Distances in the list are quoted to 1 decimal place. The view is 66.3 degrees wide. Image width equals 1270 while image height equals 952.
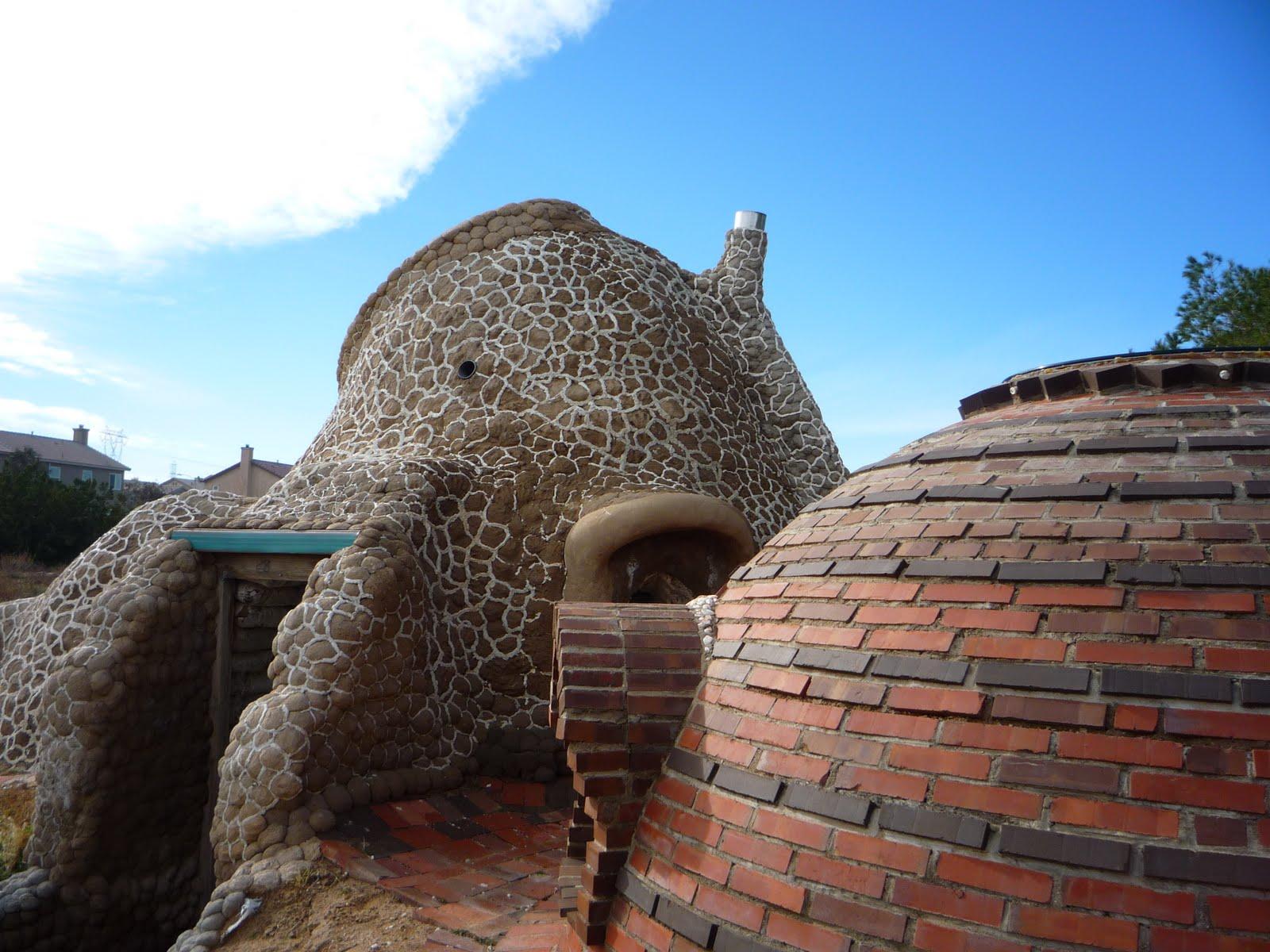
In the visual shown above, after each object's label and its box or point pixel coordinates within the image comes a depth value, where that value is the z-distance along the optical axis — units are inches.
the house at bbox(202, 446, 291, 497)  1435.0
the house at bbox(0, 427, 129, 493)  1686.8
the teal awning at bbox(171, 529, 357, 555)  238.5
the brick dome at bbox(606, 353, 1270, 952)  64.4
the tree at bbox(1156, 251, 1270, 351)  501.4
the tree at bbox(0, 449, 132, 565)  866.1
